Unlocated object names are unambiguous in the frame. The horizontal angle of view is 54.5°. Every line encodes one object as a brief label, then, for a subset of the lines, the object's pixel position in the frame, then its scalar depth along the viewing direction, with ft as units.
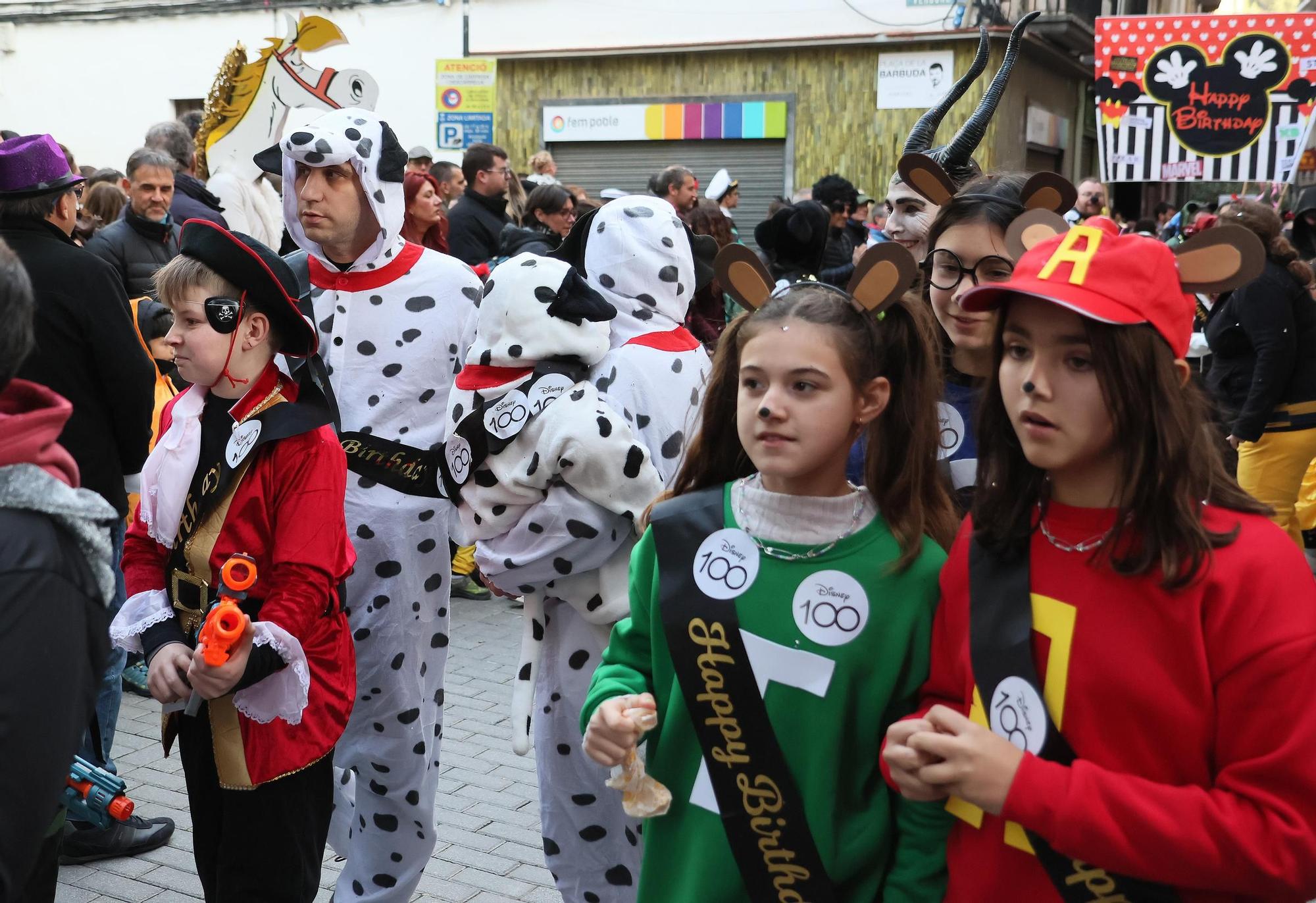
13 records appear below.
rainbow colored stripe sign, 54.44
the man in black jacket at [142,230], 20.67
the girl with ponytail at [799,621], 6.68
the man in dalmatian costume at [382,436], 11.82
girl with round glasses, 8.24
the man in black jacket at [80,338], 13.17
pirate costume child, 9.10
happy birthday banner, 33.19
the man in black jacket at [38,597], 4.96
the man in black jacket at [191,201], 22.48
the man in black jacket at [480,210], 27.20
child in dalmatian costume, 9.93
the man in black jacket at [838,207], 32.01
